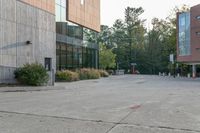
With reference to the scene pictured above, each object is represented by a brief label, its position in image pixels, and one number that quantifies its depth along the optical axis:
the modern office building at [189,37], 65.12
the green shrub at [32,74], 25.78
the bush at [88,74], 40.22
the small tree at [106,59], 74.06
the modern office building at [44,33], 26.05
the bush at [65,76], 35.31
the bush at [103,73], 50.97
